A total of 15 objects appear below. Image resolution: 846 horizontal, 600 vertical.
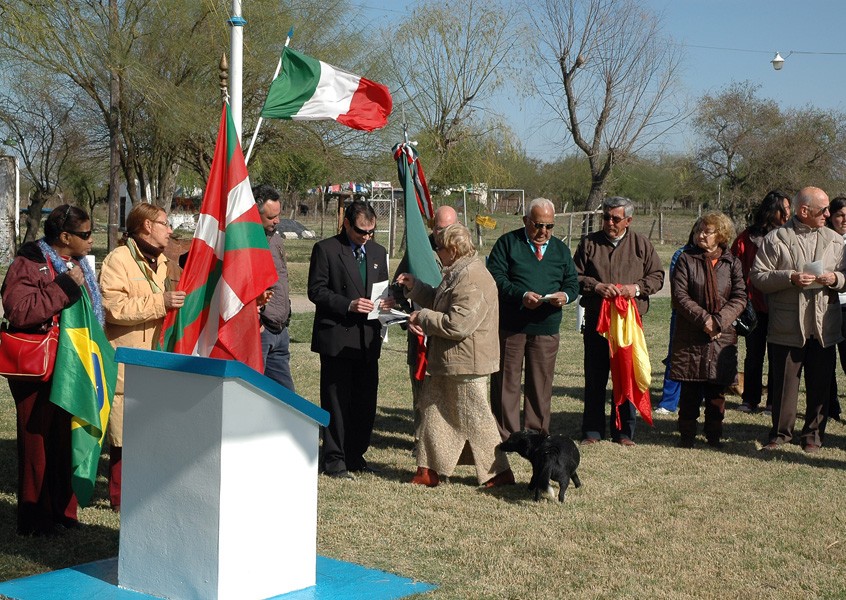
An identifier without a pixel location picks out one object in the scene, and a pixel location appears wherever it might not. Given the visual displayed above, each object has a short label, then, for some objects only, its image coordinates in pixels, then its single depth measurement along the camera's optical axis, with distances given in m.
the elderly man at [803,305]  8.09
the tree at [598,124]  31.28
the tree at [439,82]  33.44
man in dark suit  7.30
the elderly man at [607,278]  8.63
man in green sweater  8.11
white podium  4.31
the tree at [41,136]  26.83
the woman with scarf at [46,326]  5.41
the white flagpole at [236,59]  6.98
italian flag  8.12
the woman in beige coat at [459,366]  6.79
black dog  6.65
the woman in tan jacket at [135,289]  6.03
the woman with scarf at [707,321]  8.42
